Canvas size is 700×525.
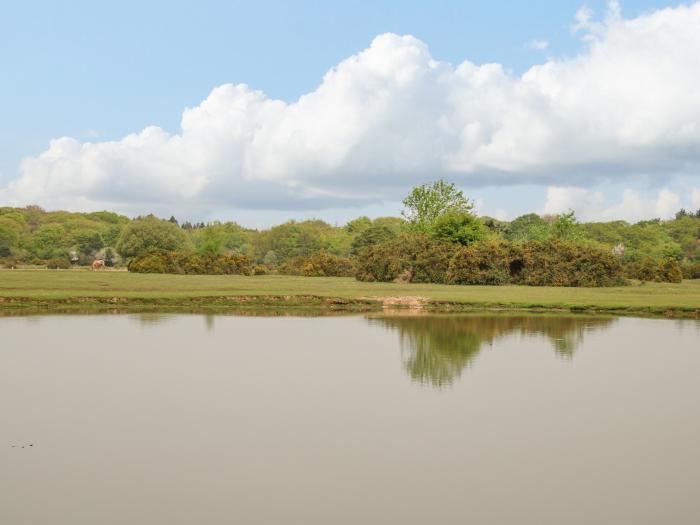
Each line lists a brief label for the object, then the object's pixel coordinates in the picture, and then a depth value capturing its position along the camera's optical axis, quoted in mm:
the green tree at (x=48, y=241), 138875
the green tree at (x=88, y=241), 140500
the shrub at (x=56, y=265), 91031
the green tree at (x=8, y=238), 134000
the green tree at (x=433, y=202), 90750
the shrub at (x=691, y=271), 75562
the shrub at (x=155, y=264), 67750
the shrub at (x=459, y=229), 66062
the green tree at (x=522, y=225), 129000
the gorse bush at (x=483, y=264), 55656
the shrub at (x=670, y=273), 63312
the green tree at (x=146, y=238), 97625
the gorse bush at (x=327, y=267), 70875
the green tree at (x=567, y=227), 81500
